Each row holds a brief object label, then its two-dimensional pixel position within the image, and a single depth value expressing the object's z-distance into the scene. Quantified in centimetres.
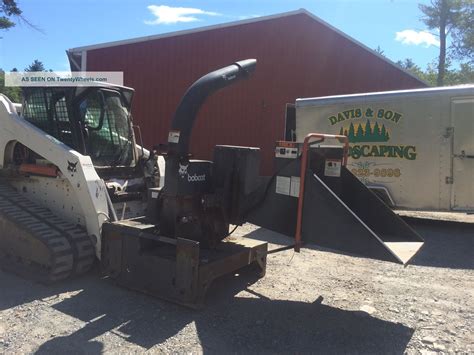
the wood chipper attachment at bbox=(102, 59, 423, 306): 441
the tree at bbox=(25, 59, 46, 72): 7548
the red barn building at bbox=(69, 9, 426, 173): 1419
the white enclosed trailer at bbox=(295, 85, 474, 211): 822
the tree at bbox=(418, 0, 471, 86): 2792
